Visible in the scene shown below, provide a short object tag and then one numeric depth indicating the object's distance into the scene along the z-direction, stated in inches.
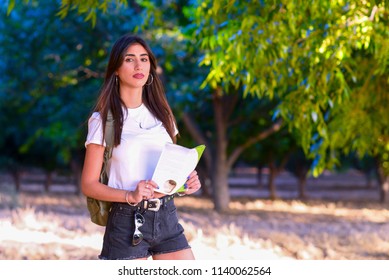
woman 269.7
